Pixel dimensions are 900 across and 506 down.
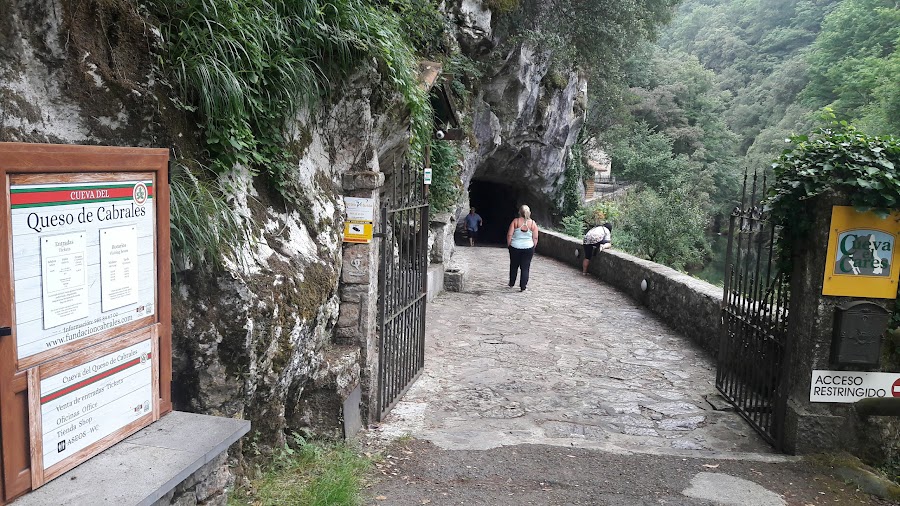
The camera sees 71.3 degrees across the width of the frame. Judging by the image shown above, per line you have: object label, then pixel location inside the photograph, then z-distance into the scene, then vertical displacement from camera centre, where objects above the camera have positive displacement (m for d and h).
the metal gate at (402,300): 5.14 -0.94
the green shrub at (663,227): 17.72 -0.62
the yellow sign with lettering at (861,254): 4.49 -0.29
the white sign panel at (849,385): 4.64 -1.27
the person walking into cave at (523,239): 11.30 -0.71
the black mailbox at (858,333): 4.49 -0.86
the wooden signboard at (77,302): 1.87 -0.40
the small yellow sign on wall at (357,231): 4.68 -0.29
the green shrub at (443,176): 11.84 +0.38
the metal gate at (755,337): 5.05 -1.11
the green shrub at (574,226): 22.75 -0.87
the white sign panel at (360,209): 4.66 -0.12
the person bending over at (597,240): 13.80 -0.81
